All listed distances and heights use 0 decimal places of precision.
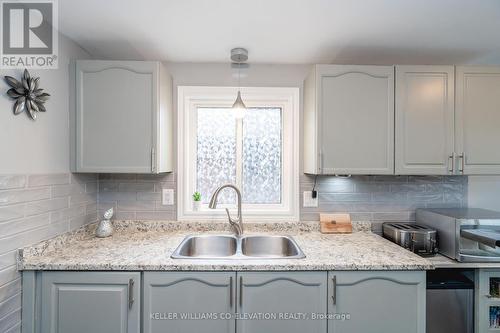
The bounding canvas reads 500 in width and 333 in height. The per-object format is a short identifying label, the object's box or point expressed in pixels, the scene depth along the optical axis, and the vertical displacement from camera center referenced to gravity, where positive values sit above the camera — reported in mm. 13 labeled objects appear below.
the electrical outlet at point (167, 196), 1951 -246
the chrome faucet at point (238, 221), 1821 -429
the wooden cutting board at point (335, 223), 1903 -452
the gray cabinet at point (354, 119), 1665 +330
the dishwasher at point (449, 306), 1509 -877
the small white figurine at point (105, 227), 1743 -448
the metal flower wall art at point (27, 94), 1225 +378
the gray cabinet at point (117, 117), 1615 +331
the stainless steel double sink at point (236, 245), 1804 -603
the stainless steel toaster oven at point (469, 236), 1543 -445
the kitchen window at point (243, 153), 2000 +110
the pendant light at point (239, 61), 1614 +814
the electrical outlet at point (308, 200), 1974 -275
